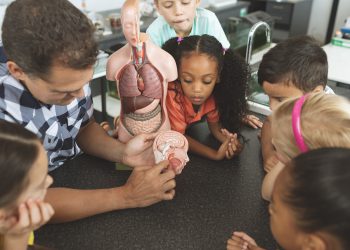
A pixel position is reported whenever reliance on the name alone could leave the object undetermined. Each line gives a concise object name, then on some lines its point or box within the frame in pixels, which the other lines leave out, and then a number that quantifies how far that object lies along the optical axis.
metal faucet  1.34
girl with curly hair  1.05
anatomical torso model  0.89
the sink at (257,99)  1.37
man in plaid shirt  0.77
